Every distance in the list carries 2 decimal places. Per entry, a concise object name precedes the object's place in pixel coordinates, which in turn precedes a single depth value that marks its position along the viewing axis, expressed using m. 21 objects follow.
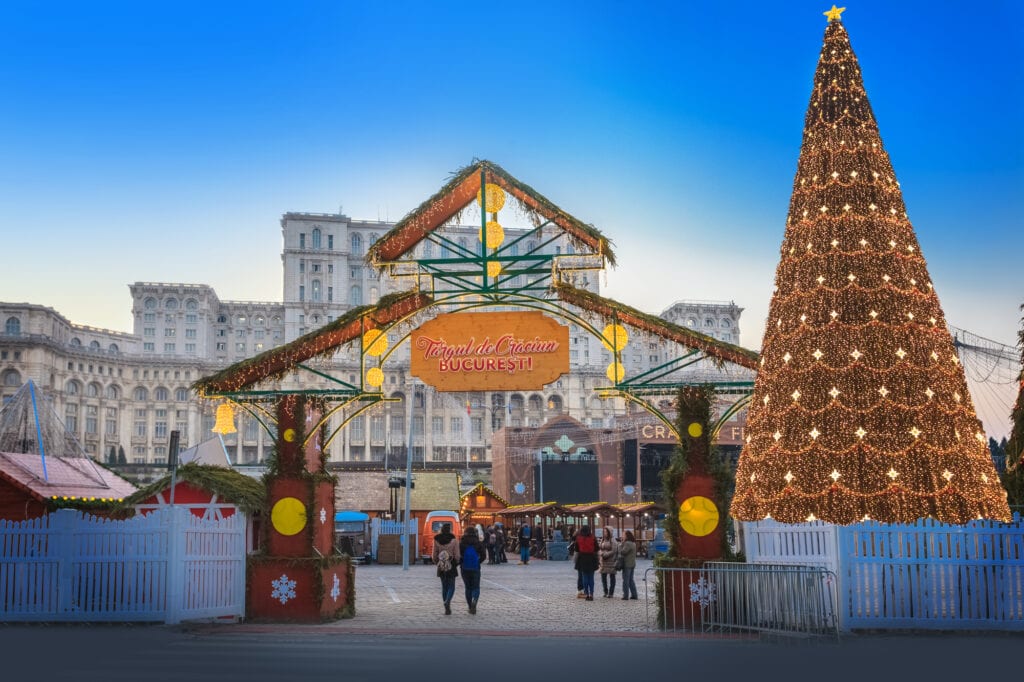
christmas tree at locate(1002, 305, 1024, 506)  15.96
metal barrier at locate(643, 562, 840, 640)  12.34
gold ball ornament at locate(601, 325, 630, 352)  16.06
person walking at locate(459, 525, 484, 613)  16.61
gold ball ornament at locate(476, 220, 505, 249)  15.97
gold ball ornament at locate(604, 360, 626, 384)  15.73
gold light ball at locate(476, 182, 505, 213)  16.59
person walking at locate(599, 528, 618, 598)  21.95
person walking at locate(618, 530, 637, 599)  20.98
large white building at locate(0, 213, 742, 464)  123.31
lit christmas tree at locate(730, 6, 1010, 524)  12.64
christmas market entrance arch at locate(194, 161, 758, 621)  15.89
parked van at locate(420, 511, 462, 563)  42.75
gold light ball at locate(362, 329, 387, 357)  16.36
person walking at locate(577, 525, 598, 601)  21.05
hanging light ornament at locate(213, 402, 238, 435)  17.09
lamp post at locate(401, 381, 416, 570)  36.38
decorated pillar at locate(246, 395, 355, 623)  15.73
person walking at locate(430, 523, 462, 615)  16.64
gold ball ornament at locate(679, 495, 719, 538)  15.08
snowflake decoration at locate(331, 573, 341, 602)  16.24
